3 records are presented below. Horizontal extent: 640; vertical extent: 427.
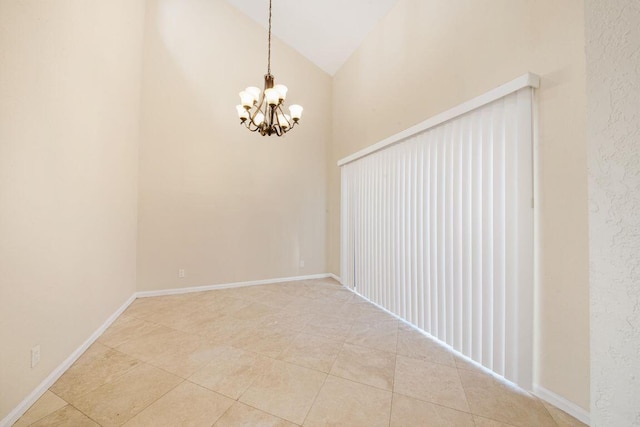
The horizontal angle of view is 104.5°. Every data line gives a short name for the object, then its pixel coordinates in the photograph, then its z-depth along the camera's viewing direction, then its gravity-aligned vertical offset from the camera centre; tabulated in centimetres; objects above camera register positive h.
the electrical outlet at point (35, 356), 162 -93
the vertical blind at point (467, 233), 176 -15
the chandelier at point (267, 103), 277 +129
